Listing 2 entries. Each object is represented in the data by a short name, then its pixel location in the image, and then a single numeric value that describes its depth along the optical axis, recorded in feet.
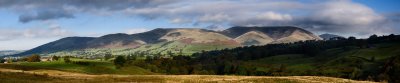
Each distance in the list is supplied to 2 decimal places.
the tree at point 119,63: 589.57
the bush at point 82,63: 566.77
